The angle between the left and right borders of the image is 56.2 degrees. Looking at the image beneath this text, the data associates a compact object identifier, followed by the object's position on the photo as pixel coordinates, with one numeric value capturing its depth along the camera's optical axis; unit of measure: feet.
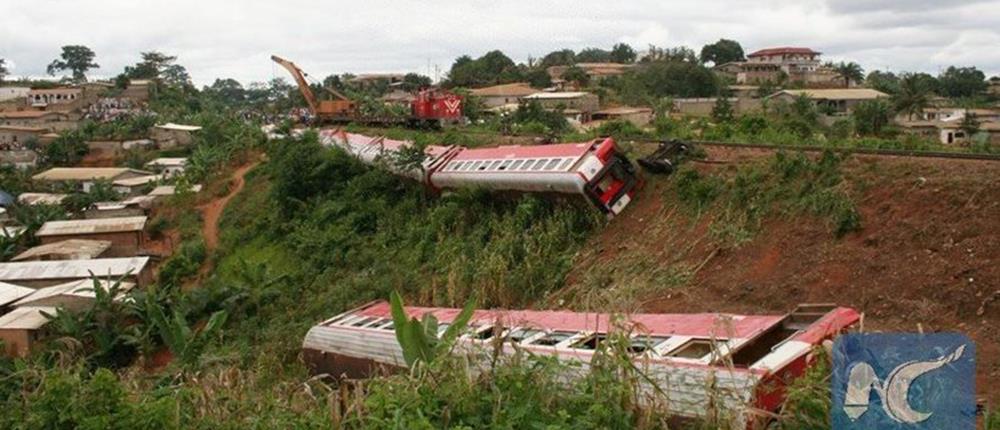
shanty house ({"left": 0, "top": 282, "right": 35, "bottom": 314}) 70.18
